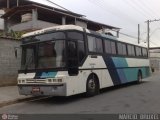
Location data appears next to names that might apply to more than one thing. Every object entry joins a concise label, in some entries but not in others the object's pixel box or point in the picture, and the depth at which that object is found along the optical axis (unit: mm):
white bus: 7587
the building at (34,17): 19549
